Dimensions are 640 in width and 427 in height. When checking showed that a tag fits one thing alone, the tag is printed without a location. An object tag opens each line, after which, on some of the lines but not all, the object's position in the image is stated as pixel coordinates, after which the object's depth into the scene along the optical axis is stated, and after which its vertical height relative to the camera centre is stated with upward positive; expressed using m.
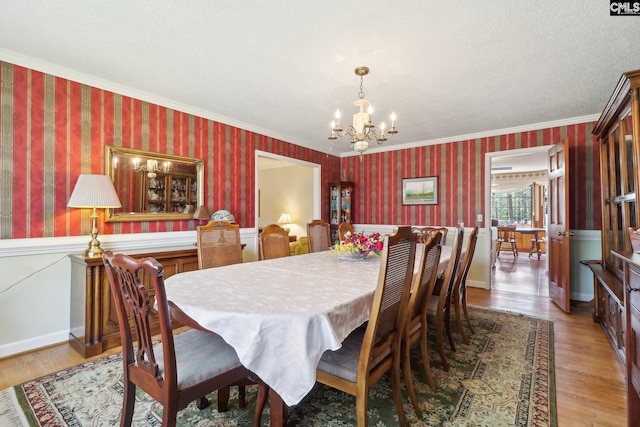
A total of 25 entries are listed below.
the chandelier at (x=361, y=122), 2.46 +0.77
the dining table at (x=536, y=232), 7.44 -0.37
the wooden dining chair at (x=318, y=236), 3.40 -0.20
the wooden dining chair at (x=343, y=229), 3.79 -0.14
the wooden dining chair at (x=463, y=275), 2.53 -0.49
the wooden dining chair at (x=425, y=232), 3.45 -0.17
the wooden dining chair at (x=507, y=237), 7.72 -0.53
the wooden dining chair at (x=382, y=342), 1.30 -0.60
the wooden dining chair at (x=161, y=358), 1.14 -0.60
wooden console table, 2.40 -0.73
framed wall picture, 5.04 +0.45
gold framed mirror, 2.96 +0.36
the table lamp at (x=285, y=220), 7.07 -0.05
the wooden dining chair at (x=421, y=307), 1.63 -0.53
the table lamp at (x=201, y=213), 3.50 +0.06
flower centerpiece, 2.51 -0.23
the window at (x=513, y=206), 9.59 +0.35
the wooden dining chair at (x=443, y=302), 2.14 -0.59
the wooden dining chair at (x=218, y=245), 2.39 -0.22
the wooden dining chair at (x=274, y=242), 2.80 -0.23
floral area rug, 1.63 -1.07
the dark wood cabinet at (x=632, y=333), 1.28 -0.51
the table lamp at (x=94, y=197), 2.45 +0.17
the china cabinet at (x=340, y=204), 5.72 +0.26
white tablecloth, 1.20 -0.41
